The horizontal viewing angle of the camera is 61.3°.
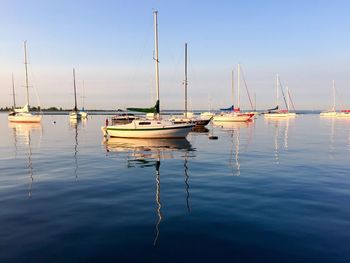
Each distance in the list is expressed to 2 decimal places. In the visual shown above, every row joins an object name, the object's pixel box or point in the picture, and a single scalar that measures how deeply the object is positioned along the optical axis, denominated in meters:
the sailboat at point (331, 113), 136.77
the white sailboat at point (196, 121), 56.52
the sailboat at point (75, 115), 94.30
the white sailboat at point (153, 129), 33.44
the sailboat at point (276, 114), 120.82
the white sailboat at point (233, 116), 84.44
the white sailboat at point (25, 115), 73.38
